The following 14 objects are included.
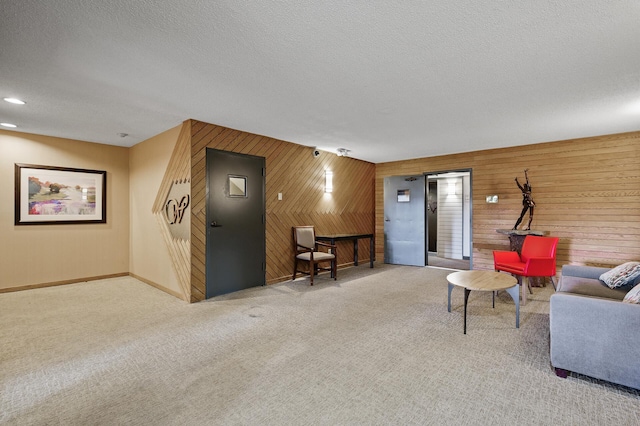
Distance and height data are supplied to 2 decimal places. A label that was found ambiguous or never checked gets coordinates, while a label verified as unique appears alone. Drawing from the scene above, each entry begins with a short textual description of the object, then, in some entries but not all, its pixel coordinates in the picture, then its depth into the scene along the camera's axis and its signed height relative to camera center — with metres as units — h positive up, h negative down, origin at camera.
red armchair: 4.11 -0.69
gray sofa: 2.08 -0.91
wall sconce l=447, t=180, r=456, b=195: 7.97 +0.62
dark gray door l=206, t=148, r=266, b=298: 4.43 -0.17
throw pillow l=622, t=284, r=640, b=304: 2.22 -0.63
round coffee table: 3.17 -0.78
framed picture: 4.79 +0.26
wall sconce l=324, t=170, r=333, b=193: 6.30 +0.63
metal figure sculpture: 5.30 +0.19
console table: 5.72 -0.53
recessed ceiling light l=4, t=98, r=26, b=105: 3.41 +1.25
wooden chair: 5.35 -0.67
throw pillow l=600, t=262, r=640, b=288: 2.94 -0.63
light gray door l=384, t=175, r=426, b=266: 6.91 -0.20
